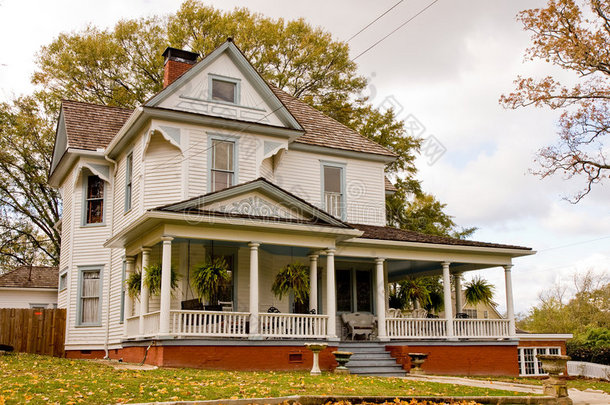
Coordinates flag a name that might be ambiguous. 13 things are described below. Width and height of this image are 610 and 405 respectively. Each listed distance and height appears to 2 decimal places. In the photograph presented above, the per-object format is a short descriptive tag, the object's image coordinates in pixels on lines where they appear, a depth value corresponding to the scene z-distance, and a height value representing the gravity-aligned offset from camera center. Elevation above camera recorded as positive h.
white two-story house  16.27 +2.10
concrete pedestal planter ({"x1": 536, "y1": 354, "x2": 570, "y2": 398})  11.45 -1.25
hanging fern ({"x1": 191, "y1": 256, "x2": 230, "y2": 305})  16.09 +0.80
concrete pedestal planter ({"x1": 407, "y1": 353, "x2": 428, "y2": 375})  17.12 -1.48
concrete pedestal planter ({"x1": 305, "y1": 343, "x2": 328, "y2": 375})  14.92 -1.09
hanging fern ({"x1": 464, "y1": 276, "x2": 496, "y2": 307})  20.94 +0.44
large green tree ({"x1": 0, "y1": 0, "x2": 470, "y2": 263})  34.28 +12.91
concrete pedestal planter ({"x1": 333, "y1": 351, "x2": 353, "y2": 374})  15.82 -1.33
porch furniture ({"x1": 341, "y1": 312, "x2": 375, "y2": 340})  20.11 -0.53
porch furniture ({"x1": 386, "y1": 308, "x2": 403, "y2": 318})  20.51 -0.23
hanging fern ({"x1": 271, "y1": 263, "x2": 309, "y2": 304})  17.55 +0.71
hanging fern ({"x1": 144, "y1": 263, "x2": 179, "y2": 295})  16.56 +0.78
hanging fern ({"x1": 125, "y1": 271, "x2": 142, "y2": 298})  17.72 +0.68
